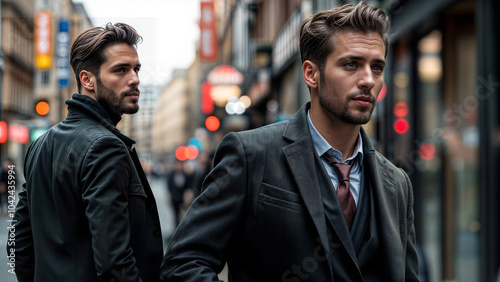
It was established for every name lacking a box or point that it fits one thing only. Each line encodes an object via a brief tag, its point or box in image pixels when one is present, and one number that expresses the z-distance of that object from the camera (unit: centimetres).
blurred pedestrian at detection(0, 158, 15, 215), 286
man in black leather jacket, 224
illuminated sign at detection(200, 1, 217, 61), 2778
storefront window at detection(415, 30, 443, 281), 902
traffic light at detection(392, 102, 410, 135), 1030
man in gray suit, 203
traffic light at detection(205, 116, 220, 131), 2231
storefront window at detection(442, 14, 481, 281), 742
